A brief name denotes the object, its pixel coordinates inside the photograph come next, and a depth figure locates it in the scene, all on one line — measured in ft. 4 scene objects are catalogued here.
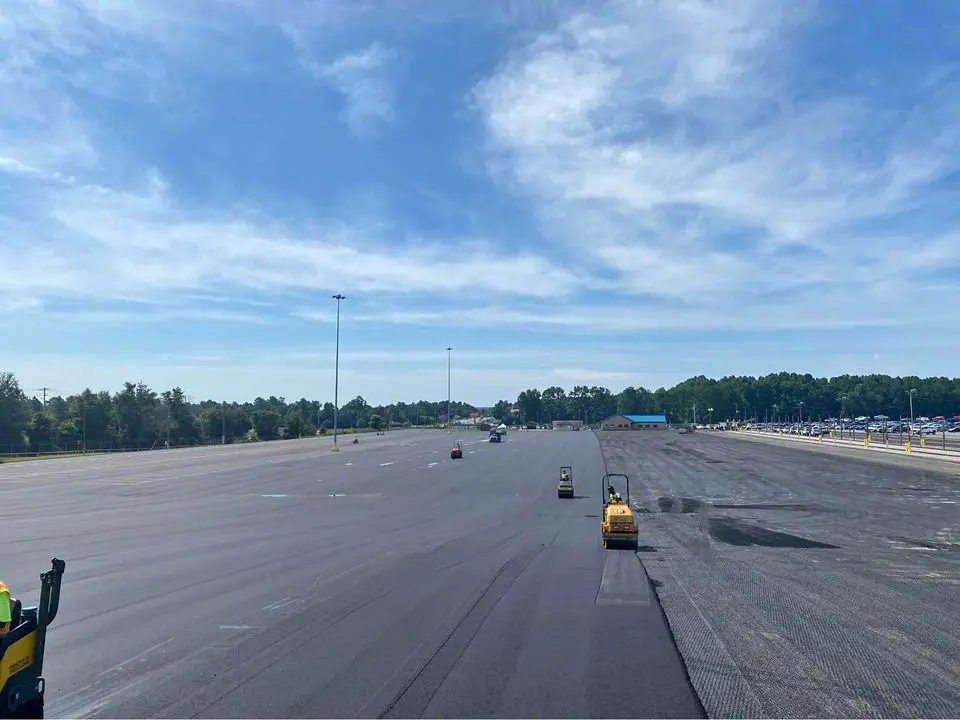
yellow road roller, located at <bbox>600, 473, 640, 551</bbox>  65.62
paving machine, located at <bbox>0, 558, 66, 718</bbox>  22.84
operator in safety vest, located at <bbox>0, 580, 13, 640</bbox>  22.54
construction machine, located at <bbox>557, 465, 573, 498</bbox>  117.70
